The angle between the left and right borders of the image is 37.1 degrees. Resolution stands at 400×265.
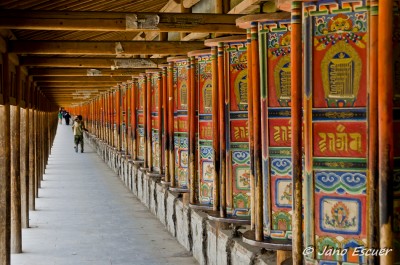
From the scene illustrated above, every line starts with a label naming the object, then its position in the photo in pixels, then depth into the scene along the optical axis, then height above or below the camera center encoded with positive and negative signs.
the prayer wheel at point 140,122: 15.72 +0.02
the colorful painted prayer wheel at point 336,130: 4.55 -0.08
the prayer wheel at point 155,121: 12.45 +0.04
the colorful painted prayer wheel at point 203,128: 8.58 -0.09
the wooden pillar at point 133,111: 16.58 +0.34
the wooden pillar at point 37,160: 16.52 -1.02
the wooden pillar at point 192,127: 9.21 -0.08
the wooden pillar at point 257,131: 6.09 -0.10
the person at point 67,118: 71.21 +0.71
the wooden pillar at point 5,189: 8.58 -0.95
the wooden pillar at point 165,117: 11.34 +0.11
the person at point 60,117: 77.81 +0.86
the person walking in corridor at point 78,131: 30.47 -0.39
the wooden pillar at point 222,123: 7.65 -0.02
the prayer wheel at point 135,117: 16.38 +0.17
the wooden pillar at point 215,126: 7.89 -0.06
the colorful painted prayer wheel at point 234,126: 7.48 -0.06
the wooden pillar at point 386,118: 4.13 +0.01
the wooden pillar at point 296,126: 4.91 -0.04
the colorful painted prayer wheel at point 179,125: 10.32 -0.05
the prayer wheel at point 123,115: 18.98 +0.28
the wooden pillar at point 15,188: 10.03 -1.07
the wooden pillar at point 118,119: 21.02 +0.15
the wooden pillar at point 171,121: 10.84 +0.03
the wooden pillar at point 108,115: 25.23 +0.36
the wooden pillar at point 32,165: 13.80 -0.94
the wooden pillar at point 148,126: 13.72 -0.08
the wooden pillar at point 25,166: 11.76 -0.83
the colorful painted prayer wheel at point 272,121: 5.93 +0.00
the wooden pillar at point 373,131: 4.28 -0.08
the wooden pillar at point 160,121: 12.37 +0.02
